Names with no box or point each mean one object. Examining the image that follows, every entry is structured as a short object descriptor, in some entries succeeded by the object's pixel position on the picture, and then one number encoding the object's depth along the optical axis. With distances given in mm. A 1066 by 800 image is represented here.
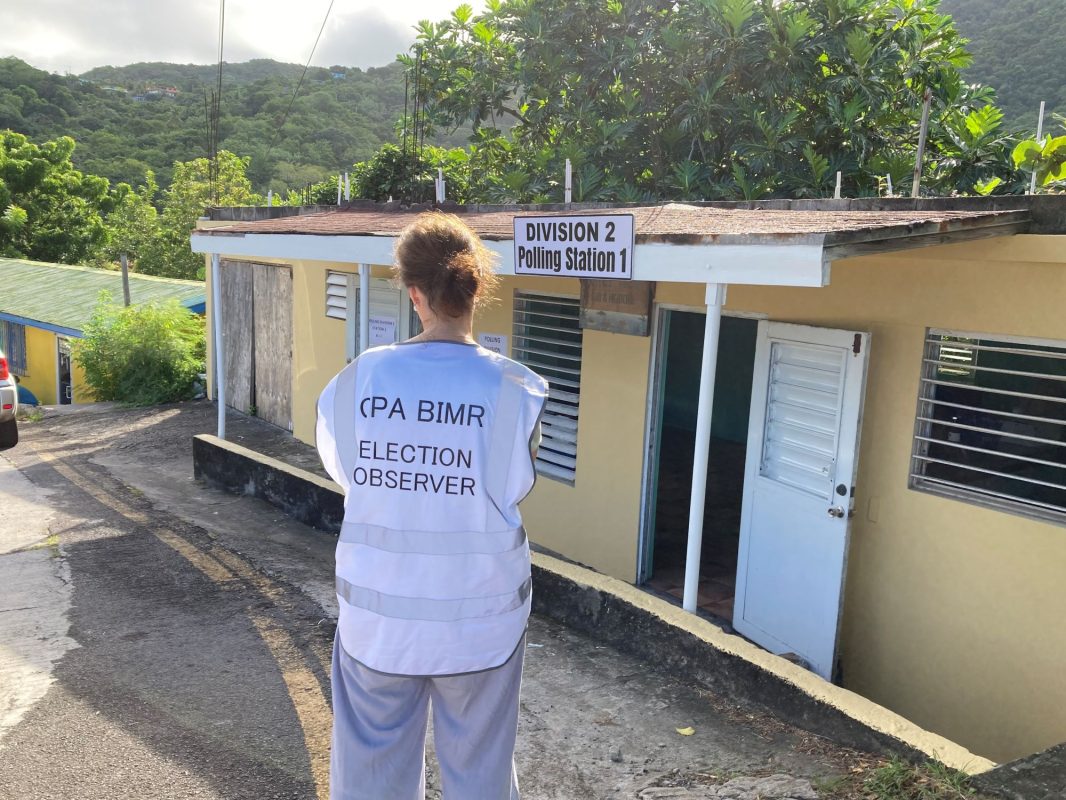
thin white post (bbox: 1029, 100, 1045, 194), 5199
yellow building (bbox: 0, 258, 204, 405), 17922
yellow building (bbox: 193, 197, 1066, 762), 4293
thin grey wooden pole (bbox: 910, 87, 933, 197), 5649
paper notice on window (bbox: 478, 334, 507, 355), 7578
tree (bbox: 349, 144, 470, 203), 19125
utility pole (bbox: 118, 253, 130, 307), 17656
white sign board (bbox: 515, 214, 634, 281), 4629
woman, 2145
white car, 10422
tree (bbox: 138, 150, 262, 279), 33969
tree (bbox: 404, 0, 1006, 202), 14109
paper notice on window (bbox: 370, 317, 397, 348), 8641
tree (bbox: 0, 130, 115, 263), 32344
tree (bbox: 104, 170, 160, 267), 34438
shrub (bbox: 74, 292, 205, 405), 14367
